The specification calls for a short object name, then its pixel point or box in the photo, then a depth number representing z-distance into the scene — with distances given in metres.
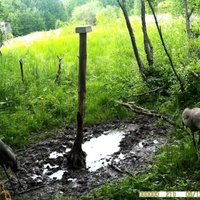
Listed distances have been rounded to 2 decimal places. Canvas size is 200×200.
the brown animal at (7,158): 5.83
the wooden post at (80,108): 6.53
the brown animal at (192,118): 5.52
